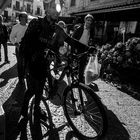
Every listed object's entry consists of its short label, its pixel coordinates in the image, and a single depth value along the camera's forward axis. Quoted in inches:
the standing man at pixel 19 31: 181.8
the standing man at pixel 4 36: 287.6
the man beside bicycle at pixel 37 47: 98.8
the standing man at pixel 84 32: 182.2
